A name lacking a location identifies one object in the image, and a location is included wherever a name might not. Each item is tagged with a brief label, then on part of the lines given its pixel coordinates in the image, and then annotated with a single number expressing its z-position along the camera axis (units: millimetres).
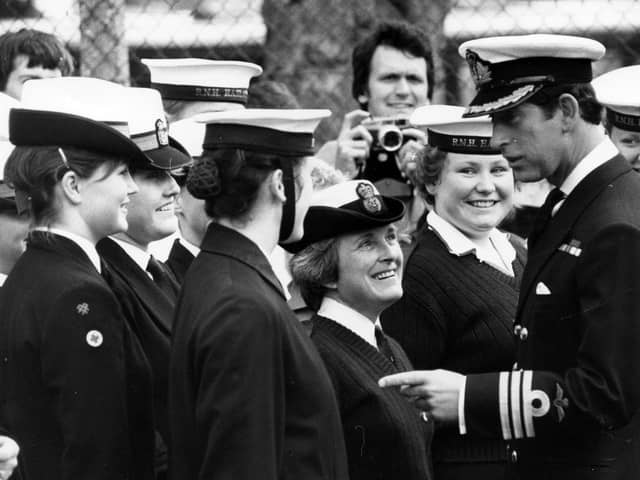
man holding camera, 5637
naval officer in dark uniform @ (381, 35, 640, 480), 3721
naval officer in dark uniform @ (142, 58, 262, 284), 5289
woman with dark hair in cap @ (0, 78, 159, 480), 3533
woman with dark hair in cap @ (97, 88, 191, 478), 3943
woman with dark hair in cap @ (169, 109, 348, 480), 3318
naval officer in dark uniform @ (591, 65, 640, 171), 4535
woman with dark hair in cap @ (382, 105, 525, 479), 4652
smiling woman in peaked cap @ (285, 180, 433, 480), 4086
